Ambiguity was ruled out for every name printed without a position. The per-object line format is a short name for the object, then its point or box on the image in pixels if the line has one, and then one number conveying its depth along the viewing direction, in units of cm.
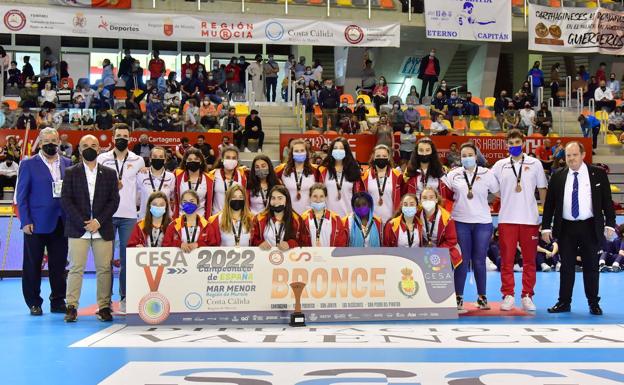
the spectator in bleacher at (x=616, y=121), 2555
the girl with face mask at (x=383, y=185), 956
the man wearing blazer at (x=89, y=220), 872
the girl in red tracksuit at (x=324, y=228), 898
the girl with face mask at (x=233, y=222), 880
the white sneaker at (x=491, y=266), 1629
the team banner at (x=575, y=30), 2673
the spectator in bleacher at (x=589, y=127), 2456
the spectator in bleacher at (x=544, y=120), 2364
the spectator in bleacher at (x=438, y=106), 2338
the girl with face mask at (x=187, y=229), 874
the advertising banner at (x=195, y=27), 2306
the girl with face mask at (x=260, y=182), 939
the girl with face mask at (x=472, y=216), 950
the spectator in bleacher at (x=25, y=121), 2053
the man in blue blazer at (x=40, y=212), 930
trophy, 830
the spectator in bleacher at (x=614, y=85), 2842
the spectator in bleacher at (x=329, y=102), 2217
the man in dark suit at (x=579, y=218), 962
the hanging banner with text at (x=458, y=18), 2573
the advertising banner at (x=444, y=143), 2136
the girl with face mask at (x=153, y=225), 888
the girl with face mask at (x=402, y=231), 909
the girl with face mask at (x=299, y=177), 963
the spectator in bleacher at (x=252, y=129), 2147
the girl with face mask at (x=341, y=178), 959
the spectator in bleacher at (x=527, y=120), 2351
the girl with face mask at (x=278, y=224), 870
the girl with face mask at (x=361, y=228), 904
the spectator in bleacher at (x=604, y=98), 2662
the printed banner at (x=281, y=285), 846
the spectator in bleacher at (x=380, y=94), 2502
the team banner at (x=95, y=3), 2317
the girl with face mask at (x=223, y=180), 960
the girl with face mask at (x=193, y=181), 953
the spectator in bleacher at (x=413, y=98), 2502
